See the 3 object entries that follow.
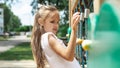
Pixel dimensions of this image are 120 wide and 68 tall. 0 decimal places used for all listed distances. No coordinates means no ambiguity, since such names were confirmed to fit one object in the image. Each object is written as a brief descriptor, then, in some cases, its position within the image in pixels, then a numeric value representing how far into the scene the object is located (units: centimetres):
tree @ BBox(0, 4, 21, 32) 6750
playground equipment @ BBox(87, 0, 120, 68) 79
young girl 152
